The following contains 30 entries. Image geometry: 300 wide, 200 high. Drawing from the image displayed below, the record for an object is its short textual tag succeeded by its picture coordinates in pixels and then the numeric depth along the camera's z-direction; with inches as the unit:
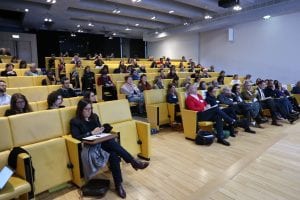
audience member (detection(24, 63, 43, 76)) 229.2
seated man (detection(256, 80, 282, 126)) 198.7
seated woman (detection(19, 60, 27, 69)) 250.7
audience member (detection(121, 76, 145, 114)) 194.3
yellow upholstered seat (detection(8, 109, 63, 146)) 90.3
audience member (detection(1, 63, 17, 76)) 205.9
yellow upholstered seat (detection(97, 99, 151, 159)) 117.7
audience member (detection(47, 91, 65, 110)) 119.1
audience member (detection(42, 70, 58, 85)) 211.3
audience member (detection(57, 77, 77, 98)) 169.9
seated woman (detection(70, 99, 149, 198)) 92.6
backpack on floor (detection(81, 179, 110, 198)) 92.5
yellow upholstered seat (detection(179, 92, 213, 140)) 153.6
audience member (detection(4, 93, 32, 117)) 107.5
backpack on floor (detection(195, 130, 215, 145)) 147.8
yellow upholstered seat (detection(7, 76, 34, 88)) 187.6
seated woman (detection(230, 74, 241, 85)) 278.1
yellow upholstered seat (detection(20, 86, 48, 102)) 157.2
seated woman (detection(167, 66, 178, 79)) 271.4
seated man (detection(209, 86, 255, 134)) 172.2
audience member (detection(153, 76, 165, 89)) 221.6
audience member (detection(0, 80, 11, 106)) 138.6
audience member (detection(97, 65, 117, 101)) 225.3
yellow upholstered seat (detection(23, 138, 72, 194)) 88.8
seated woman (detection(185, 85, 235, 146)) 152.8
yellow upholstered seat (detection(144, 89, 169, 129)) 171.4
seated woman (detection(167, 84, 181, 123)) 178.0
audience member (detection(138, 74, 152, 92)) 212.9
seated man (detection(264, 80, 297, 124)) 203.5
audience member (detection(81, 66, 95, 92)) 242.8
